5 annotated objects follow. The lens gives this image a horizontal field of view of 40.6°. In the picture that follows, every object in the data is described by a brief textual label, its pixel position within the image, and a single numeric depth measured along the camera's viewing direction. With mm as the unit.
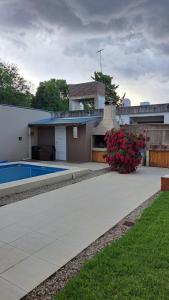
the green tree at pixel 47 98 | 34594
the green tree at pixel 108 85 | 38906
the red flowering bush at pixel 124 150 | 10742
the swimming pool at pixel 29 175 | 7426
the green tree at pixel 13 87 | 29844
